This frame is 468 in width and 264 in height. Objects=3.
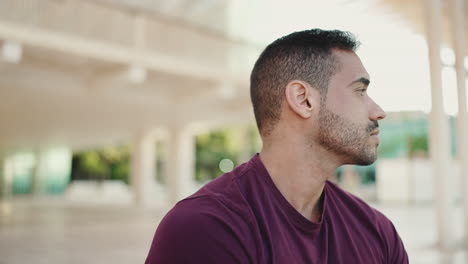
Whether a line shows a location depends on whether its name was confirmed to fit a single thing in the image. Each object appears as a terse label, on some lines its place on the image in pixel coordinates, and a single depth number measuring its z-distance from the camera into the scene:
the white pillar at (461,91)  5.91
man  1.25
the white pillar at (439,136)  6.15
